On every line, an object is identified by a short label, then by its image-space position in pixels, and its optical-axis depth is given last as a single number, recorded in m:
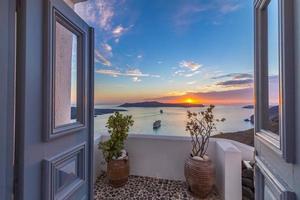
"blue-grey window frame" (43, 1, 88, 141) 0.60
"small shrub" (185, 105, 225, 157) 2.01
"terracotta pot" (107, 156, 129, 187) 2.00
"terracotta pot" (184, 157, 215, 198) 1.78
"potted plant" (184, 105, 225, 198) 1.79
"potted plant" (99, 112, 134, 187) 2.01
